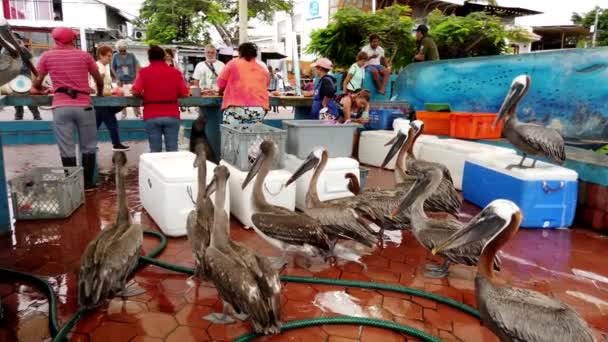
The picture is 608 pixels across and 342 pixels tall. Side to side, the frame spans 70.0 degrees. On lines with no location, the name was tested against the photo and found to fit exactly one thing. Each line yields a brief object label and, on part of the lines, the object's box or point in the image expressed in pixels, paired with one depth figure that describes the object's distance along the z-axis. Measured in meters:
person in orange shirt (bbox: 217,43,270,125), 5.86
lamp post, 8.45
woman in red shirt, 5.80
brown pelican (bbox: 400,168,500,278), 3.66
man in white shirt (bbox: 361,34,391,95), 10.24
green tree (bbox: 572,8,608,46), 28.80
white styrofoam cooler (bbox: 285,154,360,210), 5.31
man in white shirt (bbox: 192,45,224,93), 8.55
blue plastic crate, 8.87
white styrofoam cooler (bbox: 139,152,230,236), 4.49
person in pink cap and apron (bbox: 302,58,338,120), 7.00
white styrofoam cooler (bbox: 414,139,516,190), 6.62
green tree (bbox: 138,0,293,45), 24.95
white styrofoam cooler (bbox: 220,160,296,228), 4.91
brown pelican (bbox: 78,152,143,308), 2.93
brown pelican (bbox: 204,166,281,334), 2.76
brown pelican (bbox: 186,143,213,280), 3.39
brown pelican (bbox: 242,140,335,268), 3.76
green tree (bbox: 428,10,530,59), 11.93
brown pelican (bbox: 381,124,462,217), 4.86
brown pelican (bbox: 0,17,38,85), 2.76
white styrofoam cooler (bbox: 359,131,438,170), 8.10
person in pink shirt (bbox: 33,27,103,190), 5.27
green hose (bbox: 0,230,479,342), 2.88
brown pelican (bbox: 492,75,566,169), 5.16
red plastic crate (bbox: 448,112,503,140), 7.64
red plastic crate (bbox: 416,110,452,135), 8.25
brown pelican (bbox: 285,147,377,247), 4.00
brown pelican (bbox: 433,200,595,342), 2.38
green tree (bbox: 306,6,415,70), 11.79
